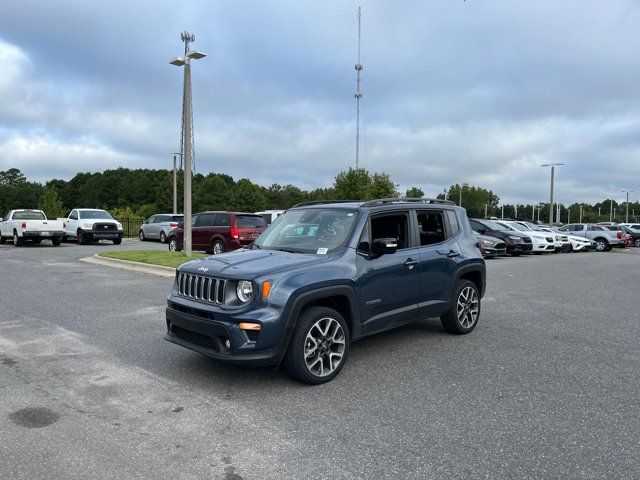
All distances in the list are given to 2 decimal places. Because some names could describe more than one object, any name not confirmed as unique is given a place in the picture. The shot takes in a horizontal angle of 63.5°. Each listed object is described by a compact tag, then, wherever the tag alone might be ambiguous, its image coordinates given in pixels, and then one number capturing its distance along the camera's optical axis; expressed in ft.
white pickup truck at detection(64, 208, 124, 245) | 80.59
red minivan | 54.44
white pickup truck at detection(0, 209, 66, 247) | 73.87
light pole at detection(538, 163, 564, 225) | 149.78
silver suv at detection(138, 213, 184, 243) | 91.97
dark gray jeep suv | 15.01
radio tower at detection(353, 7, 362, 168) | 136.15
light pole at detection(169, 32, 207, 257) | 51.39
